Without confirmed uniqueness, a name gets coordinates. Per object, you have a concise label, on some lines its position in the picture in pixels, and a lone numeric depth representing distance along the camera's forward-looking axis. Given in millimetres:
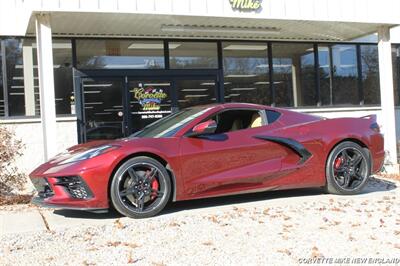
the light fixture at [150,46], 12047
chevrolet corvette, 6363
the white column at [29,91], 11094
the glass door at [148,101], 11734
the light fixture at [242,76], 12808
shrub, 8406
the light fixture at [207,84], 12477
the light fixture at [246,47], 12922
